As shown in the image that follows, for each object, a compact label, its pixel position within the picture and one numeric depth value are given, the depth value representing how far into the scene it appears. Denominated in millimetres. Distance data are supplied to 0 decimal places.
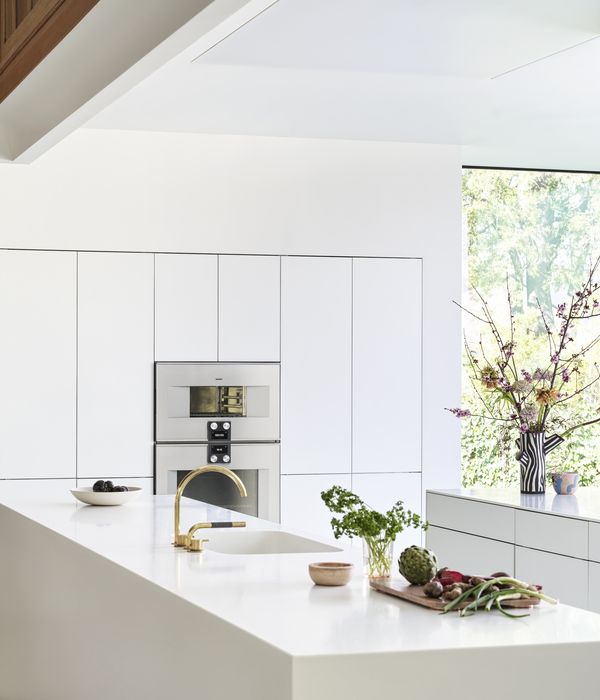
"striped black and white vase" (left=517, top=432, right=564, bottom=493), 4738
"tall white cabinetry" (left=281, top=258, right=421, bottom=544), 5902
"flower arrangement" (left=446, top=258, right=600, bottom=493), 4668
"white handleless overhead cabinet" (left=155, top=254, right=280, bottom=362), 5754
